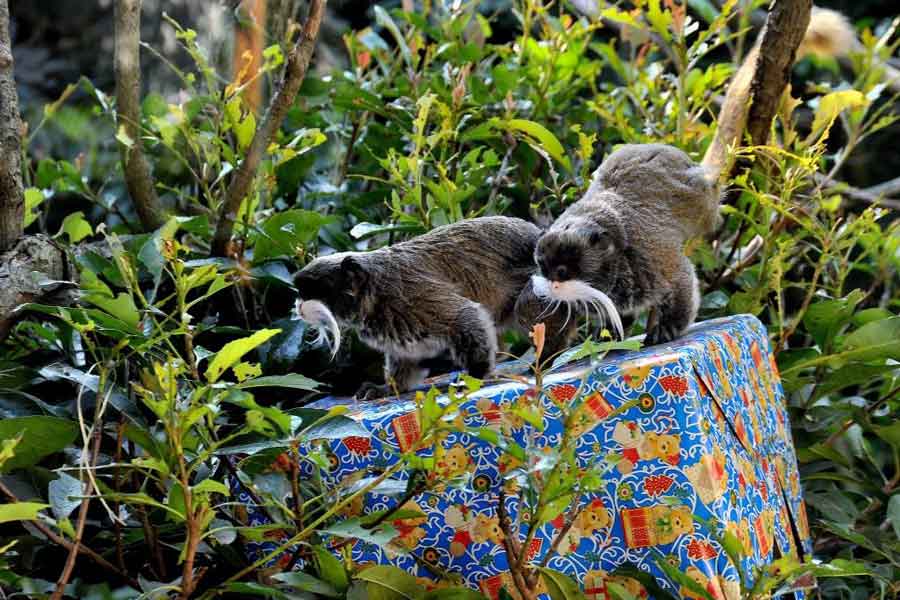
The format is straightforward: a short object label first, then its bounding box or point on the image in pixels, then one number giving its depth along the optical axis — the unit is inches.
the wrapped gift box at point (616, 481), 89.6
